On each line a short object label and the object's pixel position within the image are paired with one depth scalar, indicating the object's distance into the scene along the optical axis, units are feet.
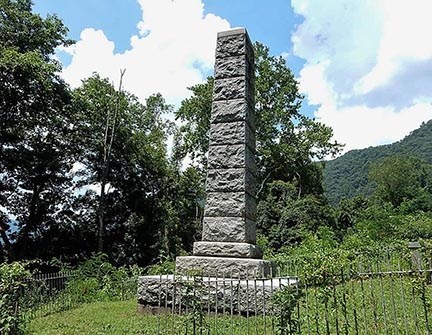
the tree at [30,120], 53.47
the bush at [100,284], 32.35
